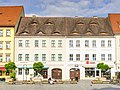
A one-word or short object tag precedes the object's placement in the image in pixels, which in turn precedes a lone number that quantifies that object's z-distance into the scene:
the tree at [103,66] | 50.59
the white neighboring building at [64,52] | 55.78
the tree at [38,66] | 50.32
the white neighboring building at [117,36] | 55.62
